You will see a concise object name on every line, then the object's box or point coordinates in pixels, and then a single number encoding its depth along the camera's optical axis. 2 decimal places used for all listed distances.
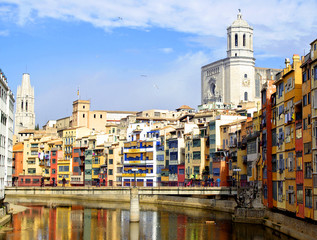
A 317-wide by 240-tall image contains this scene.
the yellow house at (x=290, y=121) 56.59
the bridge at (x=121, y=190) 75.12
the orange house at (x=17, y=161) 159.62
